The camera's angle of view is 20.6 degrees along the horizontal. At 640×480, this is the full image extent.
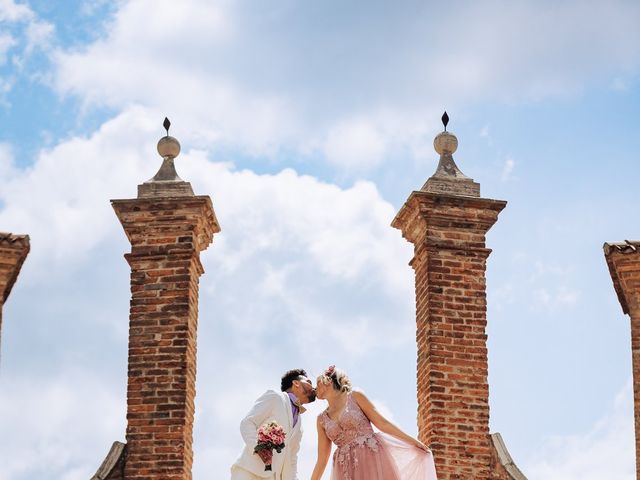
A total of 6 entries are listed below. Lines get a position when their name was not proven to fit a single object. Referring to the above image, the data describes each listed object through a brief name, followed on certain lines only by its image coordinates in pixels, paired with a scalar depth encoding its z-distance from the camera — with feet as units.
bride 46.29
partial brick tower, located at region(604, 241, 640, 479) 52.49
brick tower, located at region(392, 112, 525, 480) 54.03
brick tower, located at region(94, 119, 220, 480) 53.21
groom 46.62
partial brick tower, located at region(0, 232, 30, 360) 51.67
